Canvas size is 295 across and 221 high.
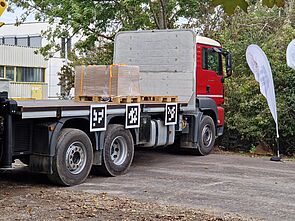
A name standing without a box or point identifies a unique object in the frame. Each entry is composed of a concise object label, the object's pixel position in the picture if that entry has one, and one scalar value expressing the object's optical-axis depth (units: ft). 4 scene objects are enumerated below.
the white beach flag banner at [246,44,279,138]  42.39
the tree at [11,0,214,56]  56.95
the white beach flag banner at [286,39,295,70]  42.06
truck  27.63
